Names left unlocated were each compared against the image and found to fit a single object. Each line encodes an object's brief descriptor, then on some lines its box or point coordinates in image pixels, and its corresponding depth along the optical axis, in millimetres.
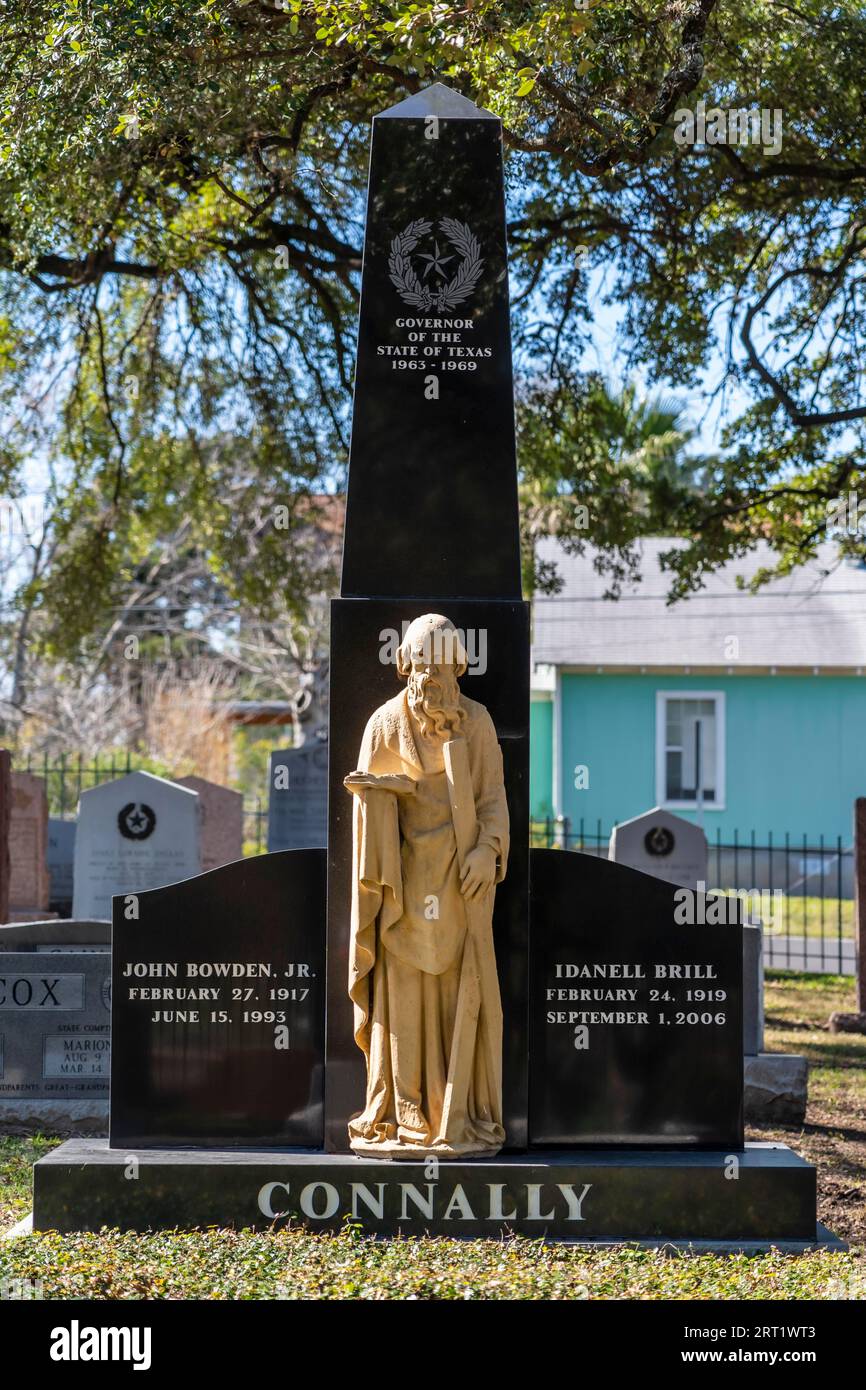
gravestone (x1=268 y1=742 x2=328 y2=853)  16156
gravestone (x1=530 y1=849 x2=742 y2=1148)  6168
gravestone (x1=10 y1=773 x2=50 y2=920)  14719
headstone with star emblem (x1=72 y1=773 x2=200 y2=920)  13188
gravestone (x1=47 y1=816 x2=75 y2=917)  16344
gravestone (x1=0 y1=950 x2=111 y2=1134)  8344
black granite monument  5855
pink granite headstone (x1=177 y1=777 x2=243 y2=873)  15750
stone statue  5887
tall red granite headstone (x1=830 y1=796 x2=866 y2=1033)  12336
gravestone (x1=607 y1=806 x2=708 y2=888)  13570
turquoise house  22953
